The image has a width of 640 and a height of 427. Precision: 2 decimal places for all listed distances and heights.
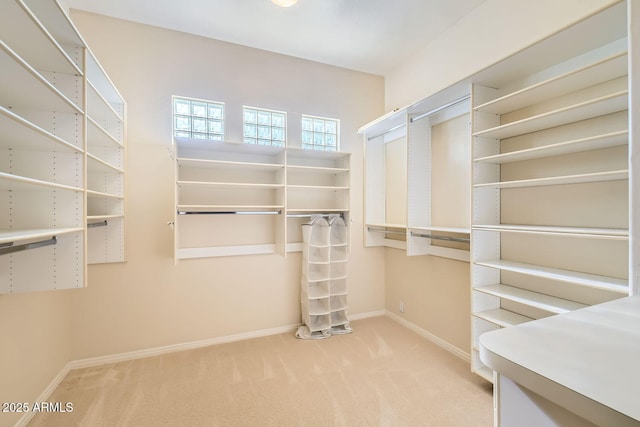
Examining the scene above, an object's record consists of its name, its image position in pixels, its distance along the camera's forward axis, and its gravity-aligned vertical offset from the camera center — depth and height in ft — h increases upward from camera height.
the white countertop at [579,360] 1.46 -0.96
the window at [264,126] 10.37 +3.34
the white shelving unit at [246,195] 9.26 +0.68
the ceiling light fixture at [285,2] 7.66 +5.89
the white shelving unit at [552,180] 5.11 +0.65
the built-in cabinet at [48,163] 4.52 +0.96
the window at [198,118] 9.58 +3.36
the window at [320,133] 11.27 +3.34
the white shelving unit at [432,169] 8.64 +1.50
